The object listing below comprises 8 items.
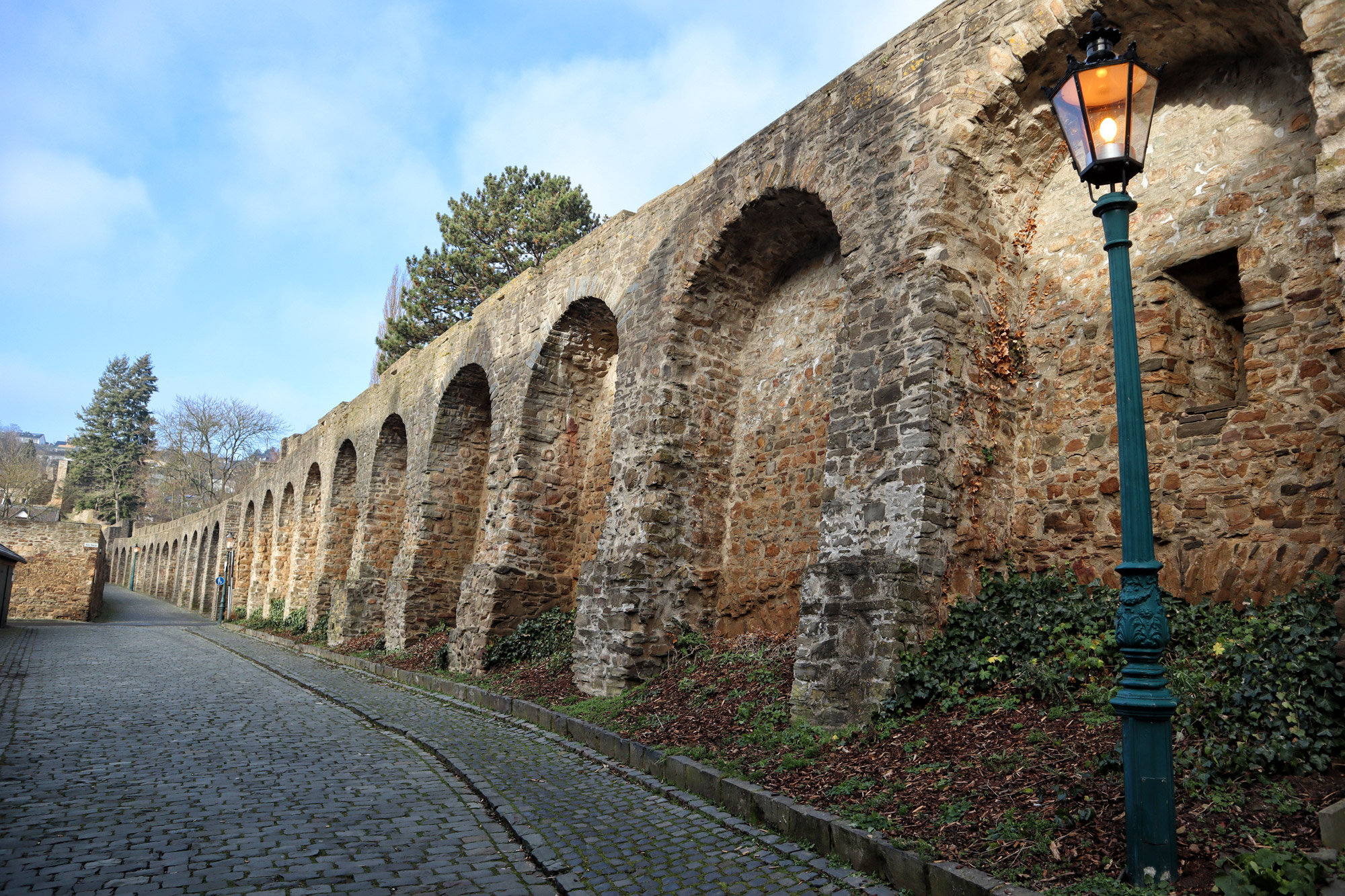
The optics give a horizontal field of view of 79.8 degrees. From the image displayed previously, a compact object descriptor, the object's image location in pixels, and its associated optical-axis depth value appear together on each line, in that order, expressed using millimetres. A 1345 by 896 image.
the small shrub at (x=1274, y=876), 2732
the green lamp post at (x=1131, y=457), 3018
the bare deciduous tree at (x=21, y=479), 46000
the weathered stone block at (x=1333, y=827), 2918
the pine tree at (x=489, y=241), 26375
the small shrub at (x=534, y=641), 10688
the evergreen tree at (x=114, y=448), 53594
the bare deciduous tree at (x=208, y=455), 45125
